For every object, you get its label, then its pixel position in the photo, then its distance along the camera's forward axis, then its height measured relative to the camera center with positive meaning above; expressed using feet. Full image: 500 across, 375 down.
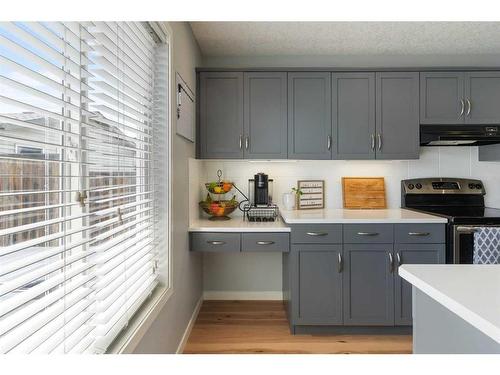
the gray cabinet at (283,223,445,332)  8.95 -2.19
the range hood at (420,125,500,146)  10.09 +1.40
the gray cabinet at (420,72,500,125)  10.23 +2.46
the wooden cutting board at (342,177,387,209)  11.20 -0.33
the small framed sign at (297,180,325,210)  11.14 -0.36
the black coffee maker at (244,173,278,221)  10.26 -0.55
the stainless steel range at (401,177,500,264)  11.12 -0.36
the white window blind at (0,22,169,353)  2.80 +0.02
